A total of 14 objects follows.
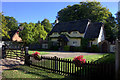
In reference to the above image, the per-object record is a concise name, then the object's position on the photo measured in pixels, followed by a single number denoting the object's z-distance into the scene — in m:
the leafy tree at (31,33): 28.47
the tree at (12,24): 57.53
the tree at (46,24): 53.04
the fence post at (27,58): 9.57
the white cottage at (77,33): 27.28
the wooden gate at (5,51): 12.57
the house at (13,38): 34.18
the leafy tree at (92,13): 32.77
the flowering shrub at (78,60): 6.28
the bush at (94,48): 24.66
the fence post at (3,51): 12.49
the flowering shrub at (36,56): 8.91
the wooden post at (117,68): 2.33
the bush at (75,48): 26.87
